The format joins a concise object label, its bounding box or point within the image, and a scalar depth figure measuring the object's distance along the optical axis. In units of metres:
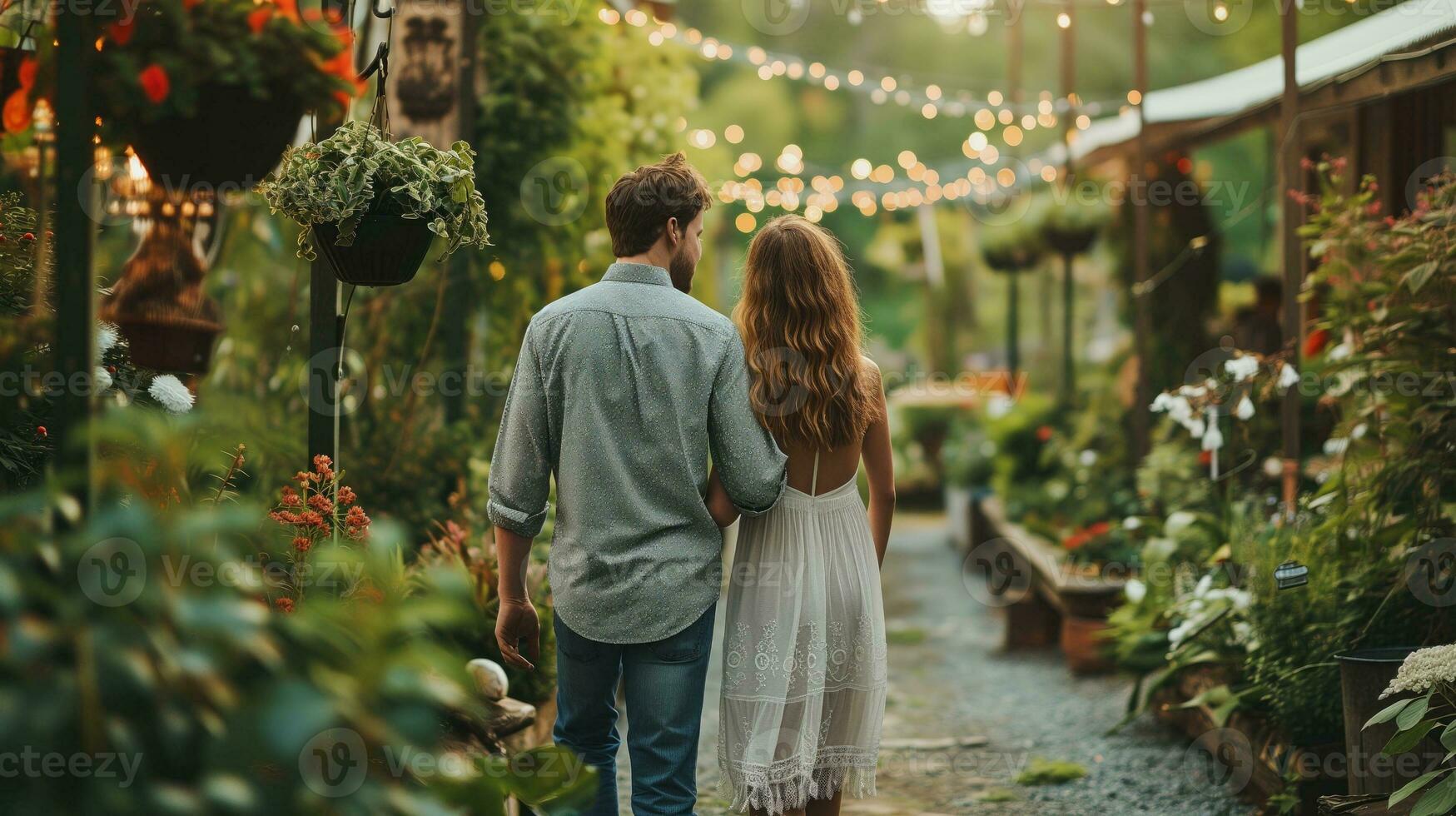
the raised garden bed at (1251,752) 3.68
